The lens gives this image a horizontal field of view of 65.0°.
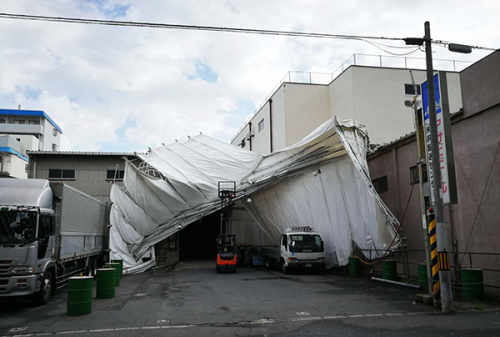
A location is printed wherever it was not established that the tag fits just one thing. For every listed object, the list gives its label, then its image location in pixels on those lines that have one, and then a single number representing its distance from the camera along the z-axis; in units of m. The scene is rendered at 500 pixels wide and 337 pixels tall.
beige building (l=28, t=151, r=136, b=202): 27.31
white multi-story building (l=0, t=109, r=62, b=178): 51.25
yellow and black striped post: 10.21
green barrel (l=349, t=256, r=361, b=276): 18.38
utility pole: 9.61
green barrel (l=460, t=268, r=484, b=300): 10.91
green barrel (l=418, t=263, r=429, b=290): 12.90
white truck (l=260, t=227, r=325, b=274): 19.69
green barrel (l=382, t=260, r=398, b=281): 15.55
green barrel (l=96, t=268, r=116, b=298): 12.31
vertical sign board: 10.69
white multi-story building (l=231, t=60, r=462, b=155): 28.98
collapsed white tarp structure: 18.83
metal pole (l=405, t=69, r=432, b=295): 10.76
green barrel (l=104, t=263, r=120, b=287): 15.77
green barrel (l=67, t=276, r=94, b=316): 9.58
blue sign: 11.30
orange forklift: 20.81
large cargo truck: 10.26
